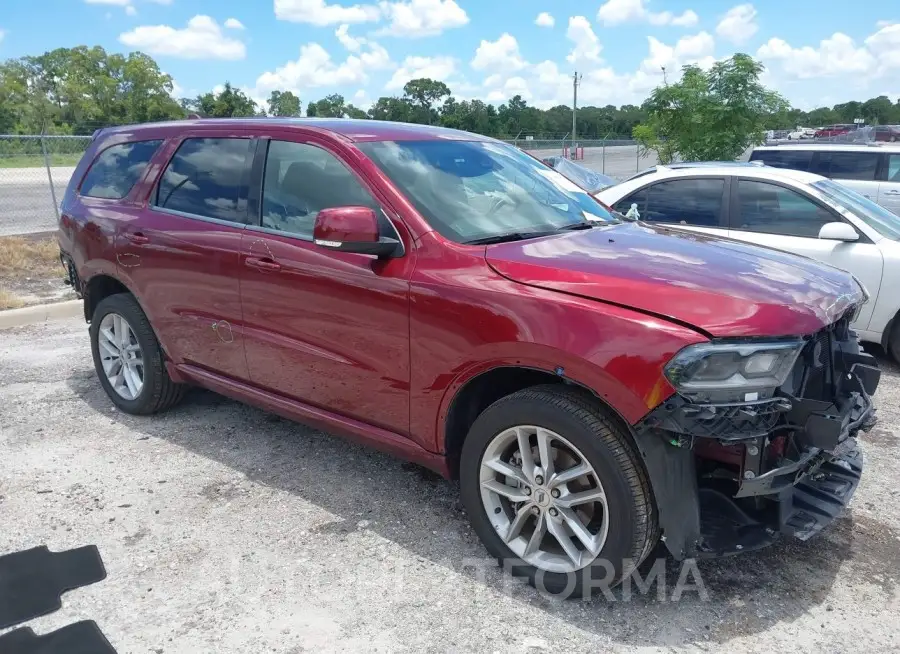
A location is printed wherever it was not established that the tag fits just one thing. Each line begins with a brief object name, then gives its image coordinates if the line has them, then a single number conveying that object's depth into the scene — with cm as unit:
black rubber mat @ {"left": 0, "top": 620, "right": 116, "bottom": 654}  263
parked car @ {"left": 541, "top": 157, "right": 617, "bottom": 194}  1102
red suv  255
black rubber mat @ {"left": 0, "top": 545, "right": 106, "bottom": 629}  285
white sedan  564
